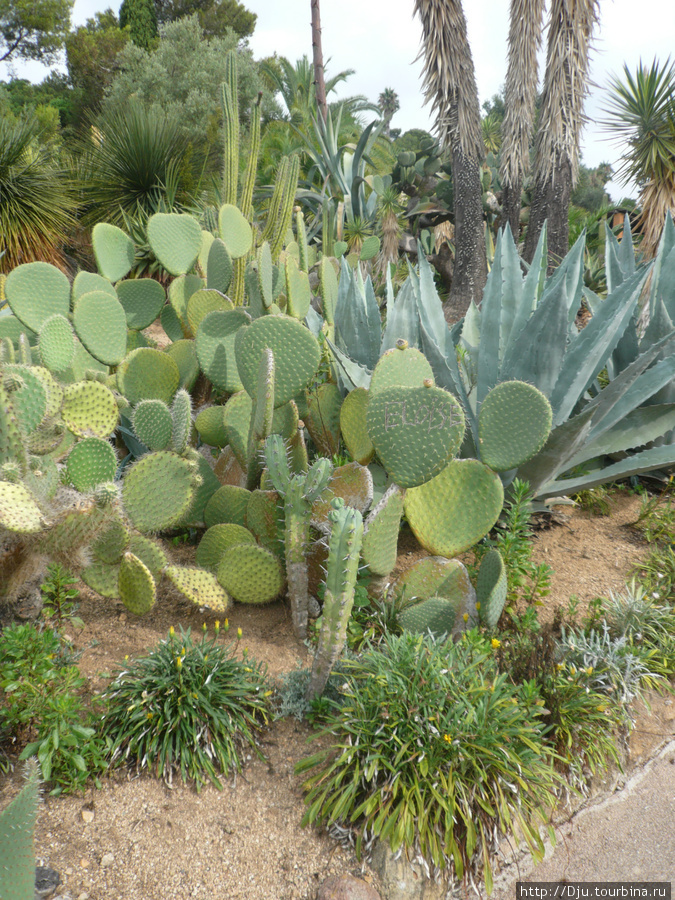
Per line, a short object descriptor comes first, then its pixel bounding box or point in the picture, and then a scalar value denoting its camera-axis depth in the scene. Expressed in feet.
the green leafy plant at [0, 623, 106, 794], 6.23
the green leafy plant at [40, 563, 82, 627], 8.39
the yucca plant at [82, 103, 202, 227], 29.91
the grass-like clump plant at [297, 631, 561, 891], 5.80
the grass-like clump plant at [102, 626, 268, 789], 6.51
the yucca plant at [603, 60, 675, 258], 22.80
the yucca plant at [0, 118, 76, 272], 26.40
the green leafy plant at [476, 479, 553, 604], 8.27
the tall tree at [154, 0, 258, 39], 84.28
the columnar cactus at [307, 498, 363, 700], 6.39
